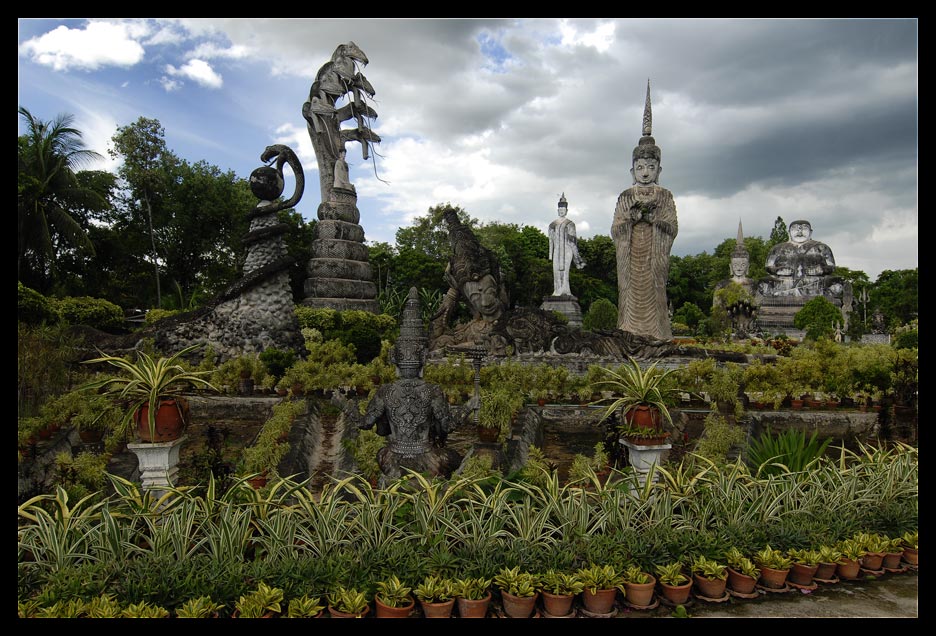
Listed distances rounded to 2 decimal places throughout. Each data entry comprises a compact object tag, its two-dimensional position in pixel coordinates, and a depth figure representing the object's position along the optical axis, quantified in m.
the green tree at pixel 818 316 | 23.58
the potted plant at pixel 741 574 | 3.16
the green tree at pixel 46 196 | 18.72
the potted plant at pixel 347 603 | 2.79
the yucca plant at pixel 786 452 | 5.09
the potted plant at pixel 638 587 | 3.02
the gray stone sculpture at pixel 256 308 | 10.72
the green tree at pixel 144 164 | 24.36
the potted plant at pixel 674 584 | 3.08
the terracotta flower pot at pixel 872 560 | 3.49
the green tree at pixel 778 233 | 50.34
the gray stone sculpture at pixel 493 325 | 12.85
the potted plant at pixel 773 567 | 3.24
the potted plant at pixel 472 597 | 2.86
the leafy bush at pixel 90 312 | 14.36
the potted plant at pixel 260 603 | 2.72
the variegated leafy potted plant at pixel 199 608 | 2.68
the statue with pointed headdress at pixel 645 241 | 15.38
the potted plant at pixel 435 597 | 2.84
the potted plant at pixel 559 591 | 2.91
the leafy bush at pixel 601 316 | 25.77
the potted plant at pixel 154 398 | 4.37
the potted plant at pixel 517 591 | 2.91
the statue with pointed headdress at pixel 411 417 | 4.79
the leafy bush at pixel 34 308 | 12.95
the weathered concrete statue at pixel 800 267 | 31.39
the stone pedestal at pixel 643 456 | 4.40
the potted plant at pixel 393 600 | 2.81
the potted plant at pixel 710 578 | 3.12
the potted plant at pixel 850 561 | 3.40
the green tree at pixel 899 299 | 33.62
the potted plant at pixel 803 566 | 3.28
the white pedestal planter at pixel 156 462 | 4.35
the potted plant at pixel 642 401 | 4.58
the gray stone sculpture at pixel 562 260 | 26.09
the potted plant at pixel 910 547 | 3.65
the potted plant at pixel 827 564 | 3.36
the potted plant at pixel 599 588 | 2.96
